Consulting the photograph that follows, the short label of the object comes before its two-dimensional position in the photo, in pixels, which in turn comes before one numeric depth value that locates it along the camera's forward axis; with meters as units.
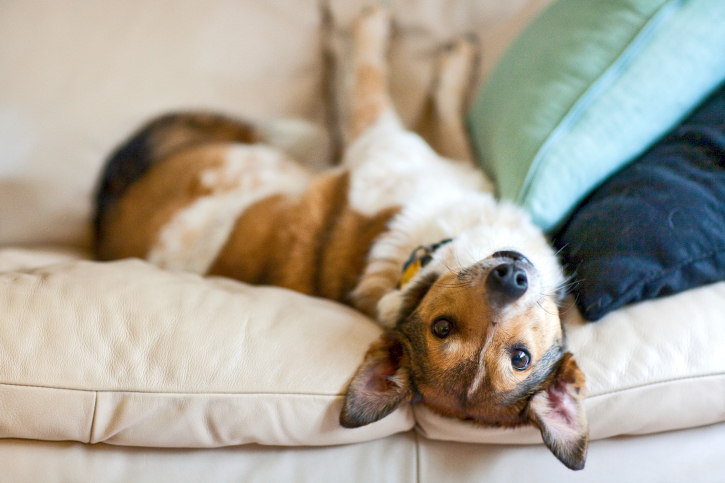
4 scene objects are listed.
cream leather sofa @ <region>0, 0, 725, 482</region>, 0.90
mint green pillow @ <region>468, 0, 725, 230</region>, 0.99
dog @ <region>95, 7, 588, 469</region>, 0.94
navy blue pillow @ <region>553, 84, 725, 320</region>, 0.93
